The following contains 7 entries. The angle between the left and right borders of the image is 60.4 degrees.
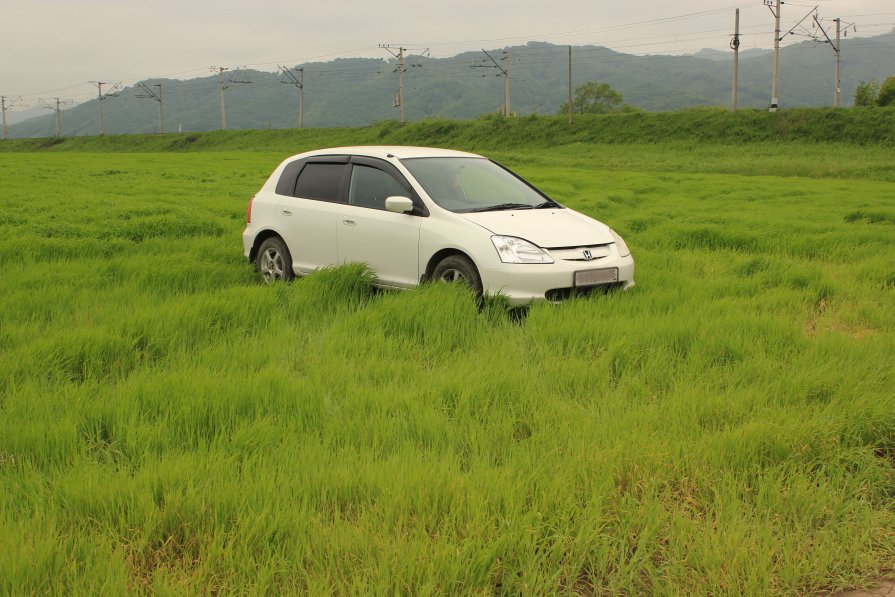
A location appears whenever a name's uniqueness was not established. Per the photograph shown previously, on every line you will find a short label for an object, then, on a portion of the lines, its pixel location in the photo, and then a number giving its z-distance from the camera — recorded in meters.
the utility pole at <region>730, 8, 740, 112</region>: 55.78
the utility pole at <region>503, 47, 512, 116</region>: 69.11
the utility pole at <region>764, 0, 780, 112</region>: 52.03
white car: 6.81
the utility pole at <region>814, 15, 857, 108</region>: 61.06
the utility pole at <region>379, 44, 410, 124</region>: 72.12
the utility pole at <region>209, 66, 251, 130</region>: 90.56
